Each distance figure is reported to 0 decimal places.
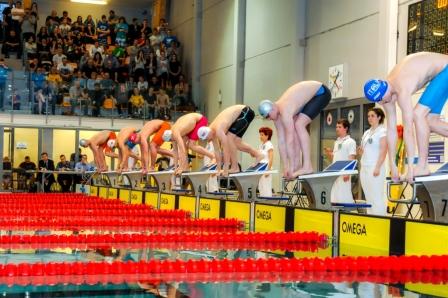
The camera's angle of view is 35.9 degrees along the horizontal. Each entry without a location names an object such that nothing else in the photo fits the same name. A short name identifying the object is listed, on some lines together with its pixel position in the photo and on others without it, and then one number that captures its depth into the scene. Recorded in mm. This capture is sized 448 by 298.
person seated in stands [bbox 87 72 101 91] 20141
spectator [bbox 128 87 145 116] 20734
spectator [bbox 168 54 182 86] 23641
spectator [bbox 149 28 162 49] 24181
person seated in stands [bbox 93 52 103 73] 22078
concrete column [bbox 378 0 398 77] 12461
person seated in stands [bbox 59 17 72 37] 23703
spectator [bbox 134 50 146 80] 22688
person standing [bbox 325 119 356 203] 8461
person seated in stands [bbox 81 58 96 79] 21828
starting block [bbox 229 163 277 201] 9133
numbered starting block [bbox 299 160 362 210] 7324
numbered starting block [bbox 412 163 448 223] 5606
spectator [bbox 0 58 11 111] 19188
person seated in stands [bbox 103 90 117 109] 20516
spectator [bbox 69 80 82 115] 19891
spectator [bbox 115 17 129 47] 24828
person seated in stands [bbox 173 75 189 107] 21828
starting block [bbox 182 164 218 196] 10523
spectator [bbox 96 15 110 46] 24875
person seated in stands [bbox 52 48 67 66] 21875
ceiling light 27944
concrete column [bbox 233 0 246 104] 20141
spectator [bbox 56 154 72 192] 19703
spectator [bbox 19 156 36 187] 19641
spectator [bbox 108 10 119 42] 25203
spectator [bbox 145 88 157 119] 20844
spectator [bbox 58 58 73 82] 20469
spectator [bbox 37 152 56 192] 19500
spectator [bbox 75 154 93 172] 18906
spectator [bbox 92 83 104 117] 20219
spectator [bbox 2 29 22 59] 23094
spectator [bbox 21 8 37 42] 23938
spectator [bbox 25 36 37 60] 22422
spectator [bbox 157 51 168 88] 22859
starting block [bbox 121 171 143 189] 14268
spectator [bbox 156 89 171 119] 20984
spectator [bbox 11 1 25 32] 23516
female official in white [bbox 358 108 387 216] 7836
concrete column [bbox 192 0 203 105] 23912
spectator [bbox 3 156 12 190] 19911
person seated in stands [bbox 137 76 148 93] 21145
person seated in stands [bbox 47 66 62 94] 19688
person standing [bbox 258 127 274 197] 10589
